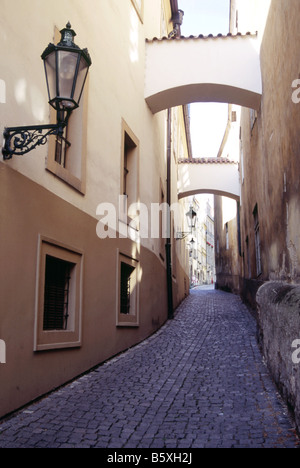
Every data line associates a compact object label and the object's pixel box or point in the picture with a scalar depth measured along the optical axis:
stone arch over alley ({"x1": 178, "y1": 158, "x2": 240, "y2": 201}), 18.75
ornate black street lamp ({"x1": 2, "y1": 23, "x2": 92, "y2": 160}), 4.42
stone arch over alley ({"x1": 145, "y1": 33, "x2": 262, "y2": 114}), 10.60
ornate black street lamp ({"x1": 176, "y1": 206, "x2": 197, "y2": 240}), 16.53
